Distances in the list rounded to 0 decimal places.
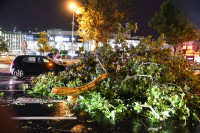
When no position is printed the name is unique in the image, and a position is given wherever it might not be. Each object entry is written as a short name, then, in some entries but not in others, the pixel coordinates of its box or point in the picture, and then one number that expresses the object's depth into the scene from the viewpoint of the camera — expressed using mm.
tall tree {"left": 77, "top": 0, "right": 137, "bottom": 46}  20422
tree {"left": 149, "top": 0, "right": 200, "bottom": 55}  29688
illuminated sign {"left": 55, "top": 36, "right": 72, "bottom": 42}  57288
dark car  12875
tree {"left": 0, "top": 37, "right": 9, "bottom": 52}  50562
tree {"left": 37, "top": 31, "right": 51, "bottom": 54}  47000
